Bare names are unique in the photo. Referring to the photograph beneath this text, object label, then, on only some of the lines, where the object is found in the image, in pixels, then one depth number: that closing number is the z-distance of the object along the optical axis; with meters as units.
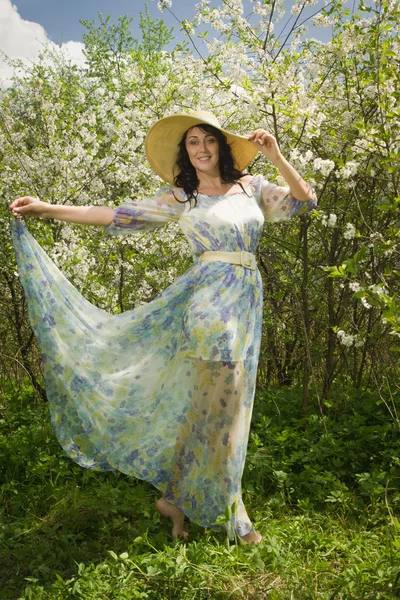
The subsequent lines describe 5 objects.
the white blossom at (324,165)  3.18
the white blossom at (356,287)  3.08
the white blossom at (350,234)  3.12
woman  3.08
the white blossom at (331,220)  3.23
